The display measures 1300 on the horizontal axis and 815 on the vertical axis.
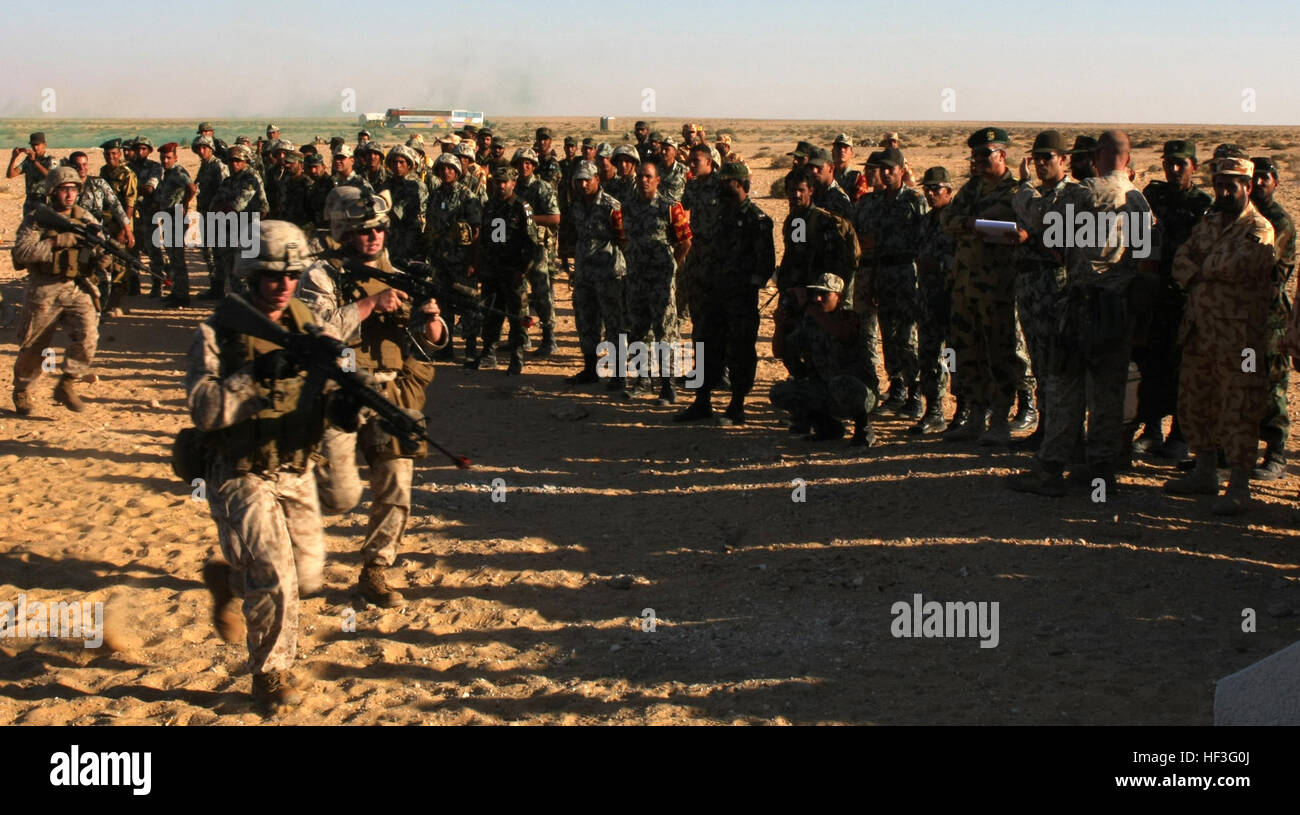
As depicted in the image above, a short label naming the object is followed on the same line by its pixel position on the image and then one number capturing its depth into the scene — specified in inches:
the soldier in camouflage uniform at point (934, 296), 374.6
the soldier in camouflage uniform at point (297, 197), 561.3
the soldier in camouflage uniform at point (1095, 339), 284.2
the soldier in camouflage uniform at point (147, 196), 655.1
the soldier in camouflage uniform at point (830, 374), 355.3
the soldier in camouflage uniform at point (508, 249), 474.0
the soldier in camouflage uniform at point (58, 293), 401.1
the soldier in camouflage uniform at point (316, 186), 554.9
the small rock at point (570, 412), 419.5
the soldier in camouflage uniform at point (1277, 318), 295.6
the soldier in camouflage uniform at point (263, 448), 192.9
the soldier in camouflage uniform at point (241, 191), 570.3
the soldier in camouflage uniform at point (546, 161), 650.8
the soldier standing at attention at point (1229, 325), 283.0
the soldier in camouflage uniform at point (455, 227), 498.9
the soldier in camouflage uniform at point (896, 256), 385.7
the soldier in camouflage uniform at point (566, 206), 651.5
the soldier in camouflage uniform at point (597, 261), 459.2
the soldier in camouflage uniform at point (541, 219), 487.8
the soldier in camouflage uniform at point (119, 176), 594.5
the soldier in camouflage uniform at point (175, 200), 631.2
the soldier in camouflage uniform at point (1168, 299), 331.0
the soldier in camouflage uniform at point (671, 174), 550.3
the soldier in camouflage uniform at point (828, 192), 392.5
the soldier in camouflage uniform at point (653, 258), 433.1
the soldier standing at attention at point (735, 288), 385.4
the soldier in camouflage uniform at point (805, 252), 365.7
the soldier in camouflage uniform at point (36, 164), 610.2
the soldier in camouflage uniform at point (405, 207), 522.6
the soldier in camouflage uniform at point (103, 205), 503.5
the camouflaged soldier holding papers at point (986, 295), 334.0
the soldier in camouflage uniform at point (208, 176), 607.1
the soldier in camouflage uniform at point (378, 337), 240.5
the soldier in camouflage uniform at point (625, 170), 462.6
